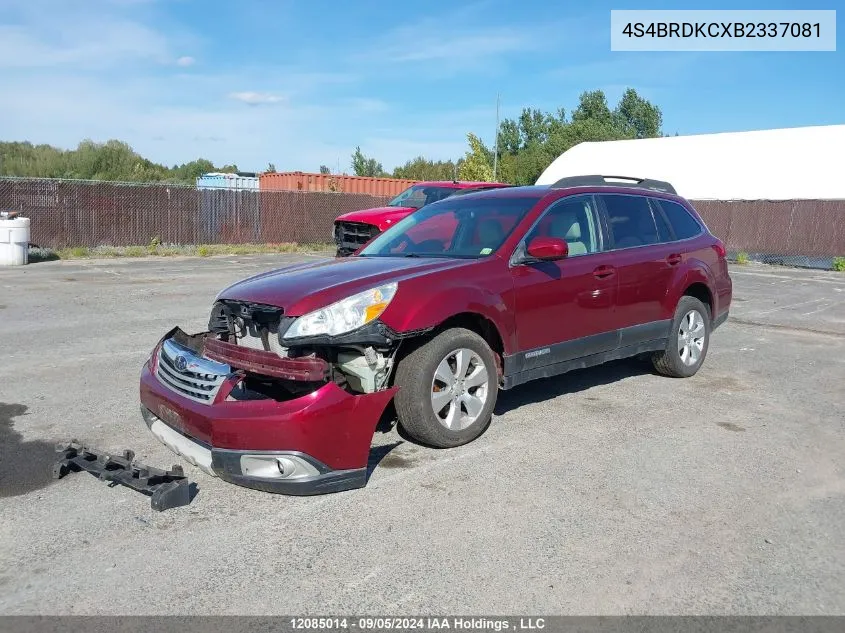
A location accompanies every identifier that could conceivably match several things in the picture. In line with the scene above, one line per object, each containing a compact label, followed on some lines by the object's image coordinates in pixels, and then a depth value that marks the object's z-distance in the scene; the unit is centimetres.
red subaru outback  400
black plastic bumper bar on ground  396
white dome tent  3022
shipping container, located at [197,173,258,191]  3798
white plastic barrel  1703
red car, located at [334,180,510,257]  1344
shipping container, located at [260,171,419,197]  3027
